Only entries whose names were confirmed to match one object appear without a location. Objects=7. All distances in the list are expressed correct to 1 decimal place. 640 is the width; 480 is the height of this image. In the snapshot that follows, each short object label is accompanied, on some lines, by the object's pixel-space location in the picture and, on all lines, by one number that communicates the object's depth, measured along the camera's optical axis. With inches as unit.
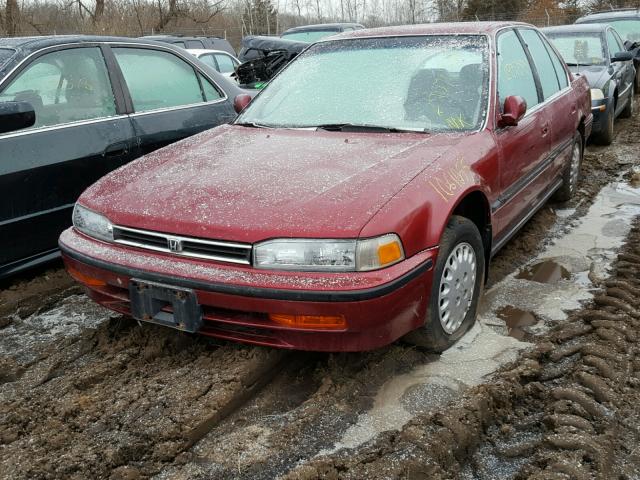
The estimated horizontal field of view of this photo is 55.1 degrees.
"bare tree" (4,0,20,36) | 701.3
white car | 459.8
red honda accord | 98.5
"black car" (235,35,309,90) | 391.2
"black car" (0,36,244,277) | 145.9
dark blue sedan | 300.4
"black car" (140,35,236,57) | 536.9
